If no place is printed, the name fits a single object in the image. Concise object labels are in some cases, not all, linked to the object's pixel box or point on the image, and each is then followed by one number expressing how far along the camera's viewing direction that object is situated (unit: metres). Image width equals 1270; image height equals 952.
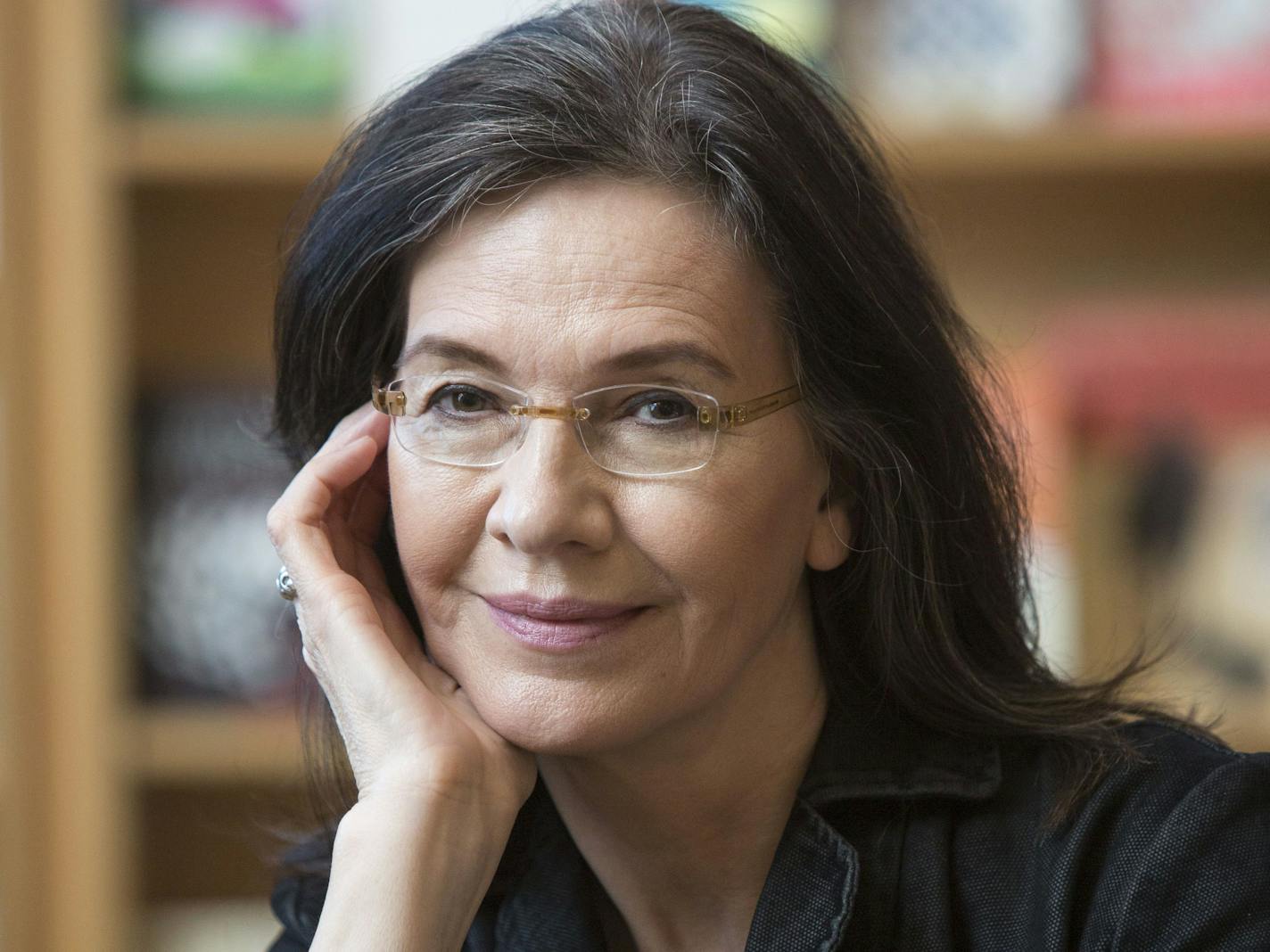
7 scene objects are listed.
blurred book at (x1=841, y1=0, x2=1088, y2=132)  4.14
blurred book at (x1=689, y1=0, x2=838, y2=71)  4.05
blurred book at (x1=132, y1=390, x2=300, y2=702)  4.36
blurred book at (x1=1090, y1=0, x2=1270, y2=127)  4.12
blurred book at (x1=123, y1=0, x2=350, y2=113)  4.26
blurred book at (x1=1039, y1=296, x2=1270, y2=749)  4.25
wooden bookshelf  4.12
